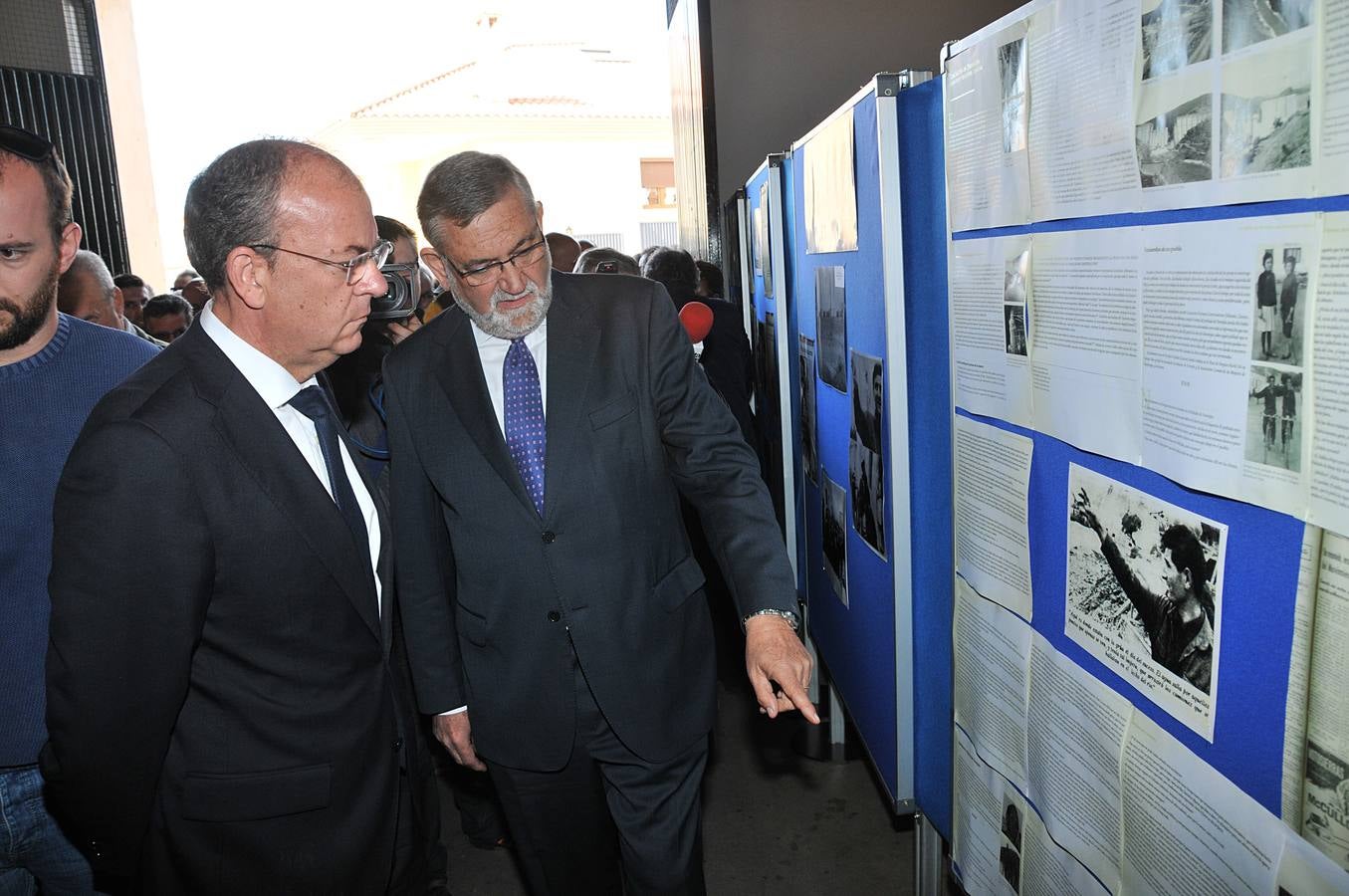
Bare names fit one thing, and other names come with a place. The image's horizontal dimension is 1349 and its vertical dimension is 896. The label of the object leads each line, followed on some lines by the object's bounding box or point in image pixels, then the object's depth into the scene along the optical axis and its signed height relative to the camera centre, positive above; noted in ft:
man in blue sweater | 4.92 -0.54
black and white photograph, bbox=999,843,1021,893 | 5.37 -3.60
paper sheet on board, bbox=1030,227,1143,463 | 3.76 -0.35
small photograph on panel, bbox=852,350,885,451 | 6.72 -0.96
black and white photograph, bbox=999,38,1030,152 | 4.47 +0.86
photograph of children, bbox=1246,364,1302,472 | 2.88 -0.55
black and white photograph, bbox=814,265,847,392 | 7.86 -0.45
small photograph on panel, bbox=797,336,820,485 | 9.70 -1.45
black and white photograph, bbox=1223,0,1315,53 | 2.68 +0.72
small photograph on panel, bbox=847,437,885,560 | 6.97 -1.76
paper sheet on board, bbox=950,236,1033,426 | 4.72 -0.33
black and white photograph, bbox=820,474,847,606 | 8.51 -2.49
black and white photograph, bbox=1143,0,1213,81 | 3.09 +0.79
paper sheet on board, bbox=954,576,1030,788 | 5.20 -2.53
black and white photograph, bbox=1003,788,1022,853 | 5.34 -3.30
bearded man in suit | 5.98 -1.55
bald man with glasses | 4.13 -1.34
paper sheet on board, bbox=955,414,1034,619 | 4.95 -1.44
